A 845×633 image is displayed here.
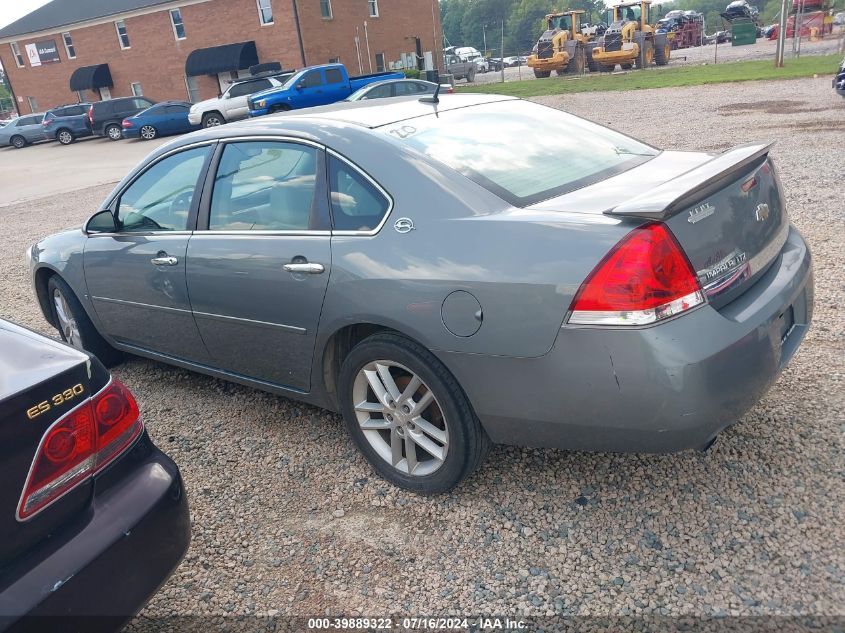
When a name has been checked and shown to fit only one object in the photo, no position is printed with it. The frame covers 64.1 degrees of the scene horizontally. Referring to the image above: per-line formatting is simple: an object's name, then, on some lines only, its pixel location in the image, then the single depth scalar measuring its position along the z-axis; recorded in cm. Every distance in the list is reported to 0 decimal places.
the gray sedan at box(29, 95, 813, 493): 229
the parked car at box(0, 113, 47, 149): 3341
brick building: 3378
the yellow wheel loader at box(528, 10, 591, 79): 3175
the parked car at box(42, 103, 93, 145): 3138
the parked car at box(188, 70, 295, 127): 2405
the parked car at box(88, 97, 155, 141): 2947
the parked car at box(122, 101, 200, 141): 2678
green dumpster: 3831
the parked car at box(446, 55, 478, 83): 4056
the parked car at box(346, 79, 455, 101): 1877
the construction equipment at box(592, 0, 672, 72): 3002
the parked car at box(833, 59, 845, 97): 1207
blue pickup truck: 2211
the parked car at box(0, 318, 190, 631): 180
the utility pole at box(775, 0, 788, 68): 1956
